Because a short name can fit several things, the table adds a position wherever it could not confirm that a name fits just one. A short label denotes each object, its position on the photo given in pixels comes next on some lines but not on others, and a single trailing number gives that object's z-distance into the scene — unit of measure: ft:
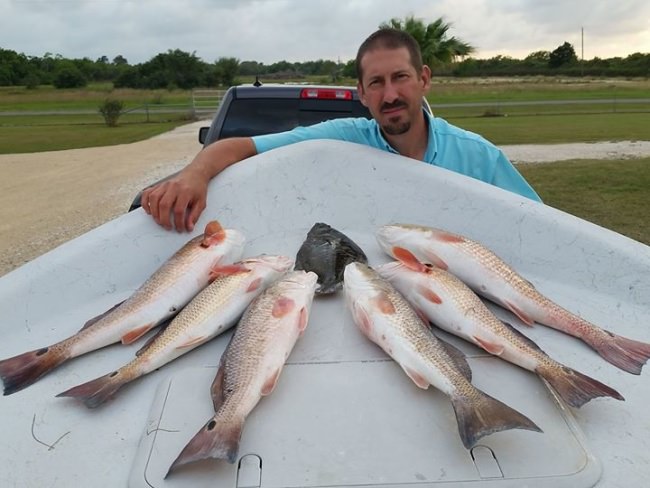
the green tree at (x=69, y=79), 244.71
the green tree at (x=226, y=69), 219.43
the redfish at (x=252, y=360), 5.71
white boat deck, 5.76
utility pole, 272.72
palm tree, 121.39
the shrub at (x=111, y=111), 112.61
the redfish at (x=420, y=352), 5.81
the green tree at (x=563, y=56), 298.56
